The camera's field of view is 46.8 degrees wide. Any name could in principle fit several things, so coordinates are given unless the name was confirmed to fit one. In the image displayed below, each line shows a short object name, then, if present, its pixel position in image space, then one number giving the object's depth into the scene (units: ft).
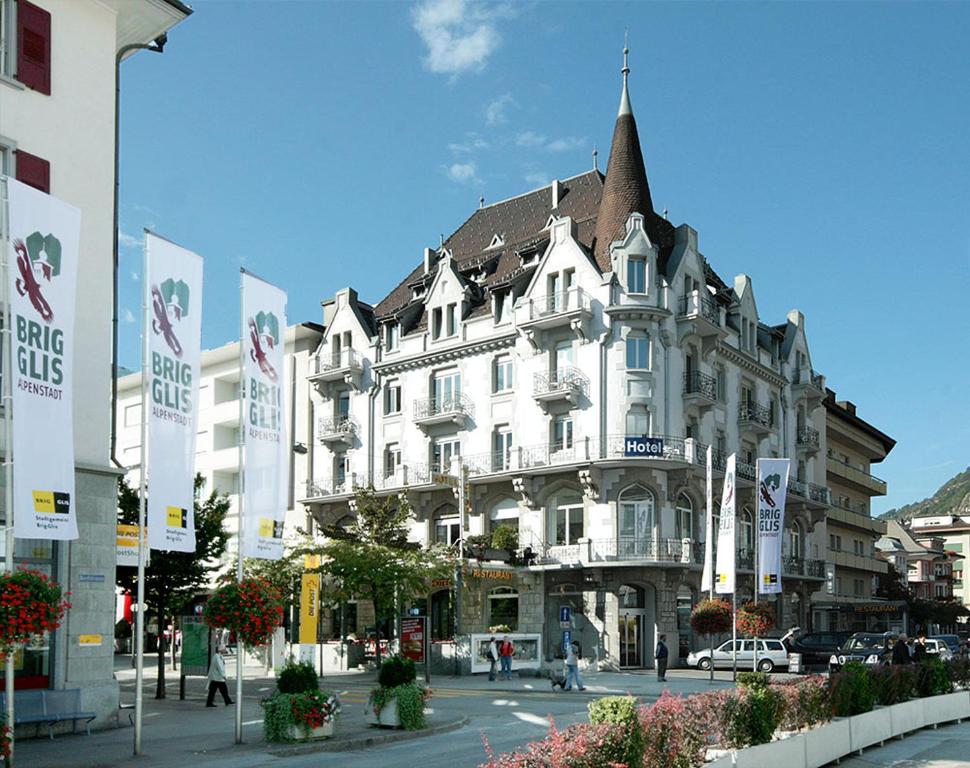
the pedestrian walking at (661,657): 127.03
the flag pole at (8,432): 47.96
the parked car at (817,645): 160.35
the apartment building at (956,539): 475.72
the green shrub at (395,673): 71.10
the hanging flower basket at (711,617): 143.64
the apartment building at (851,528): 236.63
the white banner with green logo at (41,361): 51.44
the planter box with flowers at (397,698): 69.97
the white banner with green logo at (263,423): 65.87
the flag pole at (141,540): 57.36
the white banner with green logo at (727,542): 121.60
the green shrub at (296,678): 64.49
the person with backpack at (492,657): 128.23
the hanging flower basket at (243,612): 62.80
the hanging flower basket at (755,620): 134.62
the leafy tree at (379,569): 138.72
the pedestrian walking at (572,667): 111.96
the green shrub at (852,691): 67.05
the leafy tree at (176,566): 97.30
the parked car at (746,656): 152.76
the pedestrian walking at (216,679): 90.48
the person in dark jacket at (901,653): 95.55
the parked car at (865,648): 149.59
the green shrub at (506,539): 170.19
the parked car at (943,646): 171.08
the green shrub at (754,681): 56.90
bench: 66.13
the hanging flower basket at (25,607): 46.65
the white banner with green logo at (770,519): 119.14
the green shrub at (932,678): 84.84
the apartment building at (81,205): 70.85
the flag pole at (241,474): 63.52
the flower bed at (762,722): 38.14
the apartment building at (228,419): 207.10
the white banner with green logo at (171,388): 59.36
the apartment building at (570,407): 165.07
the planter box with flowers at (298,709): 63.05
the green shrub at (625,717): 39.60
